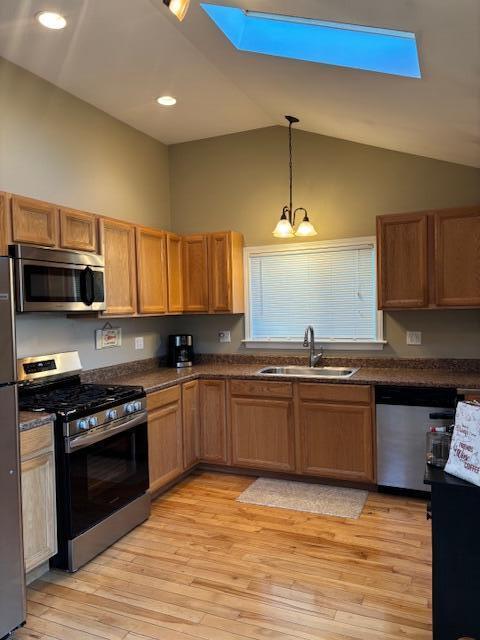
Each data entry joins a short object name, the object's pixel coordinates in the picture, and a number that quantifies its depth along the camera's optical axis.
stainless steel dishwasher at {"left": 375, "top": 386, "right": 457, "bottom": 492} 3.18
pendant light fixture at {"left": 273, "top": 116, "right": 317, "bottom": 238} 3.75
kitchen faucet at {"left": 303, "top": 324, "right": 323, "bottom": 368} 4.01
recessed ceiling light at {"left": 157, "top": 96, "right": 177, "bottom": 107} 3.52
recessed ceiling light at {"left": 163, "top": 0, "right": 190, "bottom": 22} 1.64
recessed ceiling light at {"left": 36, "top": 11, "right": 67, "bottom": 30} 2.45
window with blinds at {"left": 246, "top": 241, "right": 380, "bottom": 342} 3.99
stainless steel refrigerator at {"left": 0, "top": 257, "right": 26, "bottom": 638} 1.98
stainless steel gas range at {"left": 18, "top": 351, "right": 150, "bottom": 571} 2.52
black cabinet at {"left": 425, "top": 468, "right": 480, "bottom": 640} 1.63
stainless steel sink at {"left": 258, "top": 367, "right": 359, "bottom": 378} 3.89
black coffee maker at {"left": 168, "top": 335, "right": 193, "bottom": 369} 4.35
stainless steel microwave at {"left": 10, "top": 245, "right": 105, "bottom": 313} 2.60
